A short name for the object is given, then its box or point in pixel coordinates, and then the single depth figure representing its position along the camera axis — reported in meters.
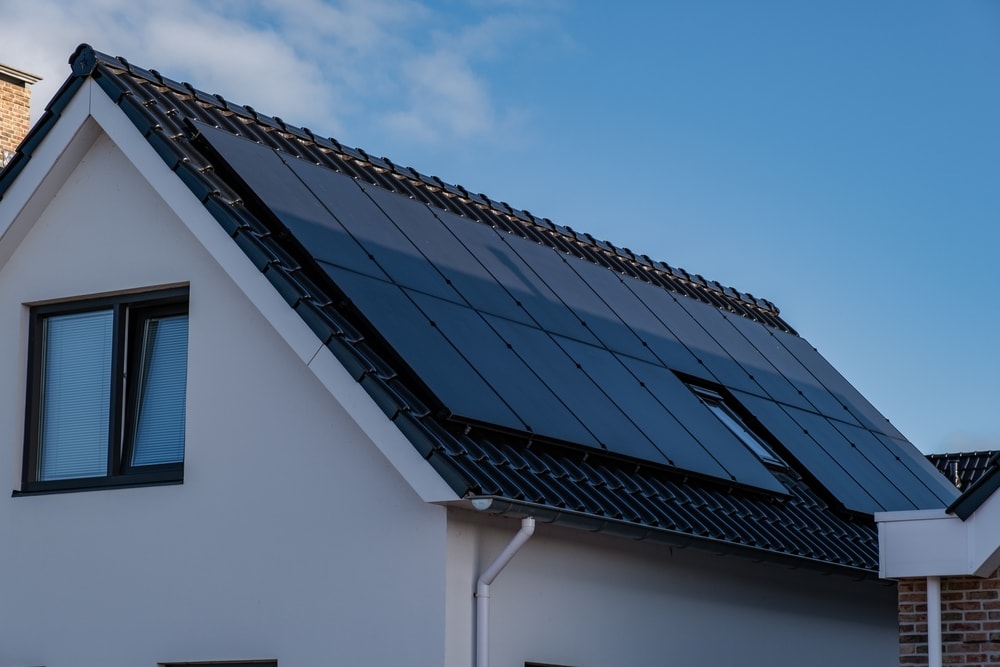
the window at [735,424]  14.17
